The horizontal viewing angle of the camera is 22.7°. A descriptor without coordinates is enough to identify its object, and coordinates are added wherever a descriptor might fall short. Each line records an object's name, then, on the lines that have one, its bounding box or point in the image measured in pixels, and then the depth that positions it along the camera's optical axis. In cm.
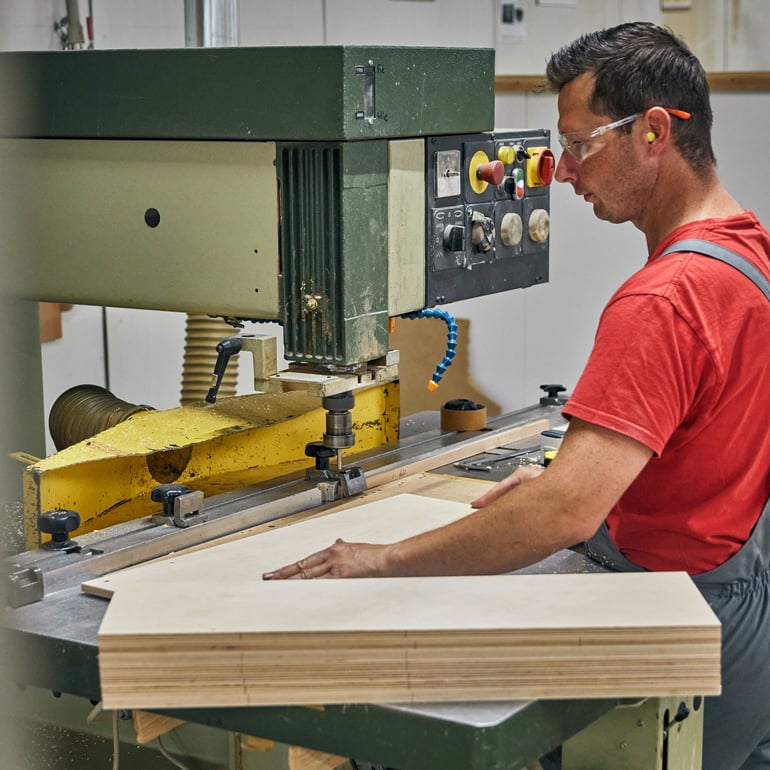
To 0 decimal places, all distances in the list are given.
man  213
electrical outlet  479
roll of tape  304
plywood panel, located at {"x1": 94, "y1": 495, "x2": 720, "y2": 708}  200
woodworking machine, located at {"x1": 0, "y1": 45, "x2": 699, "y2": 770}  235
